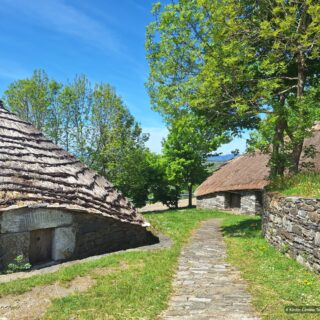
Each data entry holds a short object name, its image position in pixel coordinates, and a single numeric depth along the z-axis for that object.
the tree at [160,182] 29.43
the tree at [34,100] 27.12
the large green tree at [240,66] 12.22
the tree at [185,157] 29.27
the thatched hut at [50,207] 9.41
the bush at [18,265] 8.74
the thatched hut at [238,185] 23.22
